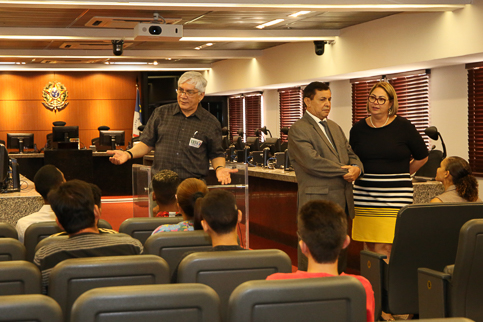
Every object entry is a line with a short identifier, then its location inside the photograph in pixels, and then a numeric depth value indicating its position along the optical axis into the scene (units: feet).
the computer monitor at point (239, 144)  30.80
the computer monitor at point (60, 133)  36.24
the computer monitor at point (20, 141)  39.22
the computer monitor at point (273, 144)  27.63
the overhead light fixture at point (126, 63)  44.96
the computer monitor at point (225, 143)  33.70
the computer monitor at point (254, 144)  29.53
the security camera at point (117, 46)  31.30
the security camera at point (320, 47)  30.81
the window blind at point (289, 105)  39.37
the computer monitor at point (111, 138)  38.60
